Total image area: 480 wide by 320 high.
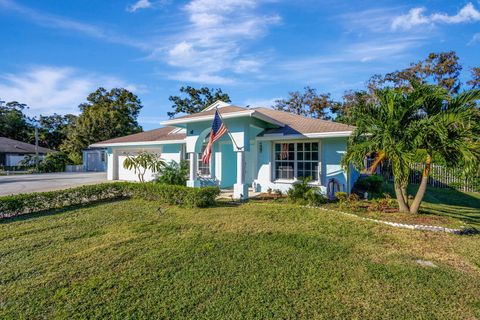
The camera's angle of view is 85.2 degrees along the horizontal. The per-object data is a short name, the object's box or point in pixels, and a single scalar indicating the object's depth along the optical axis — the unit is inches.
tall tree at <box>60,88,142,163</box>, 1386.6
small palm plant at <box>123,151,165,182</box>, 574.6
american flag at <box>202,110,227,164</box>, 436.1
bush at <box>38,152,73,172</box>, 1292.3
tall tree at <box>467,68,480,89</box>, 1093.8
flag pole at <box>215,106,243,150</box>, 459.1
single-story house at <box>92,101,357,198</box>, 468.4
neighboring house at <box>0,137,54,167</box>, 1450.5
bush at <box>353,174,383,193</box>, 559.2
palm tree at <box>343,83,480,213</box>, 309.1
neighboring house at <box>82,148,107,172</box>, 1321.4
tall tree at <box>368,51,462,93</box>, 1109.7
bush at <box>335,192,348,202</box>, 435.1
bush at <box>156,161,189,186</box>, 539.2
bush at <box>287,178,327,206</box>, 423.6
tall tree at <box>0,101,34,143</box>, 1917.8
